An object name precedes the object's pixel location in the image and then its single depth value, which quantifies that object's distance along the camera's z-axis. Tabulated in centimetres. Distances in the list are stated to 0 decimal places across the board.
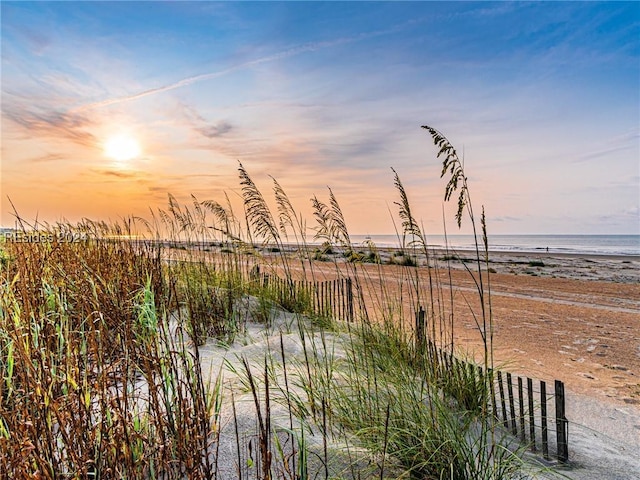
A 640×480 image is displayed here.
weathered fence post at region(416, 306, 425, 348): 412
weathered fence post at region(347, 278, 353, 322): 579
